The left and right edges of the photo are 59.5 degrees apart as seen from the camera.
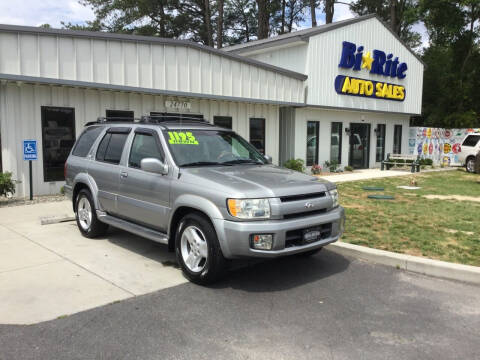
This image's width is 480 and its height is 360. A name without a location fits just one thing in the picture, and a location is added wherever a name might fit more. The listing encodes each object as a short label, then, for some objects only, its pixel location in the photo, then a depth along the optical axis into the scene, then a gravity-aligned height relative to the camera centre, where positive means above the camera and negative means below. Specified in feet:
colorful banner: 82.69 -0.53
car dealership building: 34.73 +5.36
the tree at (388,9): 115.88 +38.65
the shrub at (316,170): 59.57 -4.32
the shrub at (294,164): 53.93 -3.19
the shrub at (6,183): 32.09 -3.56
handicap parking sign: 33.45 -0.97
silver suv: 15.06 -2.31
